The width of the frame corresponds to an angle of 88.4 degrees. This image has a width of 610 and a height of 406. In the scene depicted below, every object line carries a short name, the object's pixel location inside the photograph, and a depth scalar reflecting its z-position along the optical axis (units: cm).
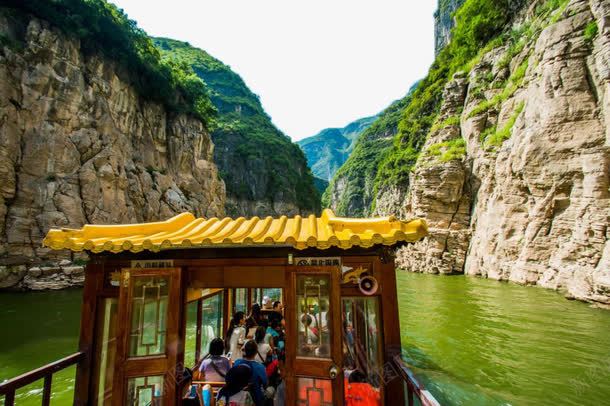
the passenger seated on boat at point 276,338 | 582
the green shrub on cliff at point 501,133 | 2205
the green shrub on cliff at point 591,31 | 1683
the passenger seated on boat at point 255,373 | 341
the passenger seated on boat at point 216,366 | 432
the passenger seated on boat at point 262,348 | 485
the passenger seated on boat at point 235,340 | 578
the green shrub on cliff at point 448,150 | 2884
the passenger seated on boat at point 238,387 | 335
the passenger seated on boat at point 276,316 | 768
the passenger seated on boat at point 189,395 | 411
